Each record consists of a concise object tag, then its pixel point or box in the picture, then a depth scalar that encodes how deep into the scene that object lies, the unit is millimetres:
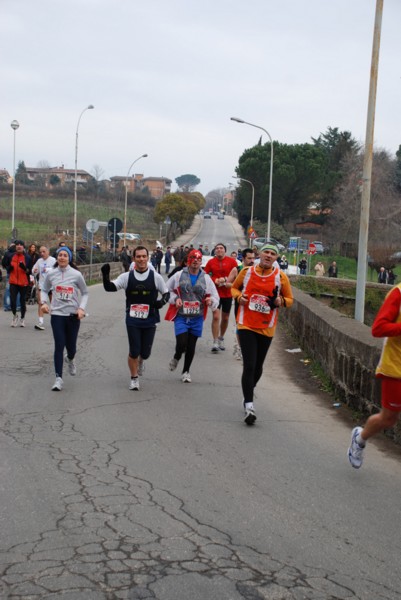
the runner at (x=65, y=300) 9672
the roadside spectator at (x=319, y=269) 40344
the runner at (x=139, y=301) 9484
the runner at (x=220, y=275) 13648
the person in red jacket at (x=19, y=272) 15711
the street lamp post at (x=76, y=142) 41816
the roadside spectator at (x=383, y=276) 40531
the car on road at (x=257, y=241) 70862
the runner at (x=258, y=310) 8031
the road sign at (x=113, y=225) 34781
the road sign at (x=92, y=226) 34203
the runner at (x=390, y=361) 5367
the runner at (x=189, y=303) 10227
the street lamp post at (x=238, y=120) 40306
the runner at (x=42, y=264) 15597
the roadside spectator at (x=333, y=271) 39938
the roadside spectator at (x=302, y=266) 45406
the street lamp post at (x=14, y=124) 40469
